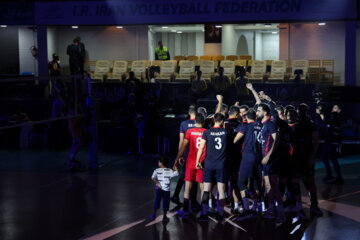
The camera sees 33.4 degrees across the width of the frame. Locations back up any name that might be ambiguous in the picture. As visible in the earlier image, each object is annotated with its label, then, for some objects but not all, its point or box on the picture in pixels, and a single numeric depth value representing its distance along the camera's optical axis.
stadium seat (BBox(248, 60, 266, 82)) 25.71
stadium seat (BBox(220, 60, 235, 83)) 26.45
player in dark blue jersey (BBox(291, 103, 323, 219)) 11.62
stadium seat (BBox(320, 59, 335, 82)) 26.11
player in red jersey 11.28
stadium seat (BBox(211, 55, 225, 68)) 30.28
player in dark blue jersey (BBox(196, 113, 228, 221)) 10.88
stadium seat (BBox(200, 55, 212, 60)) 30.33
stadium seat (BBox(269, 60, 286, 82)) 25.47
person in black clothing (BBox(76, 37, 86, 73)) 25.30
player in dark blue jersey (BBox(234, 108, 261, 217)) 11.04
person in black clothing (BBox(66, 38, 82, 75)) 25.03
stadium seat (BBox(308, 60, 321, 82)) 25.95
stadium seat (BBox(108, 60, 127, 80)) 27.44
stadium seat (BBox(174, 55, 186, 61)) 30.79
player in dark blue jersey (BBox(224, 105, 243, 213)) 11.38
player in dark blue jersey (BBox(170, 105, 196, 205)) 11.73
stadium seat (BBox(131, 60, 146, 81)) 27.12
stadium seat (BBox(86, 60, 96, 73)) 29.61
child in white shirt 10.88
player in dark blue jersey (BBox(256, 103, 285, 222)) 10.81
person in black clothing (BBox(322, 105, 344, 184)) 14.47
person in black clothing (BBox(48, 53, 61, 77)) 25.33
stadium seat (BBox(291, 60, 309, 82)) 26.31
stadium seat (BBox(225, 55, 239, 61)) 30.18
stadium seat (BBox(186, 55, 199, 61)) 30.28
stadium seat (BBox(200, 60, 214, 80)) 26.49
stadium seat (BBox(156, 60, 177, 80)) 26.66
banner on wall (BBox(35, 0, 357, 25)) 21.88
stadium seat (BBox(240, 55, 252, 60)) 29.98
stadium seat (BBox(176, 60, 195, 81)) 26.47
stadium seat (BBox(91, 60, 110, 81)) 27.76
